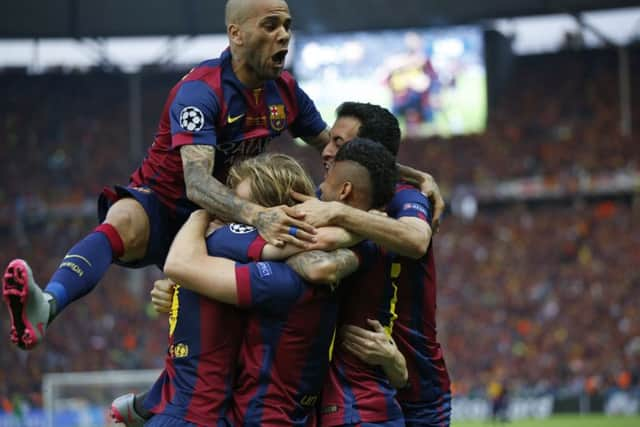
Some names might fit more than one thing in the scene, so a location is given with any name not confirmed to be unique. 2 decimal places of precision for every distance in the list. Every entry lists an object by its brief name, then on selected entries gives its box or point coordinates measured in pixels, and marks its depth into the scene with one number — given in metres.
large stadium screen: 69.62
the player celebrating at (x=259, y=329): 8.47
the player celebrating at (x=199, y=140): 10.98
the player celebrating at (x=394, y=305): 9.50
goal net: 43.87
